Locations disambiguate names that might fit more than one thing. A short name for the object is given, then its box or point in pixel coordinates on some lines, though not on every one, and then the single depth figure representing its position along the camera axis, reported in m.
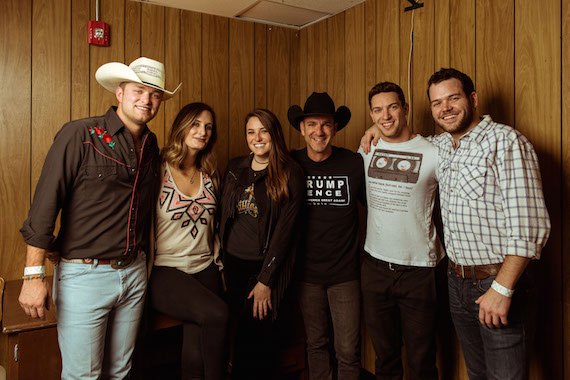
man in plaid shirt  1.44
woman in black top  2.08
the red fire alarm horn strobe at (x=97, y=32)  2.59
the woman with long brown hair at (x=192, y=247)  1.91
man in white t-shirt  1.92
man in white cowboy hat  1.56
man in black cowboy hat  2.11
